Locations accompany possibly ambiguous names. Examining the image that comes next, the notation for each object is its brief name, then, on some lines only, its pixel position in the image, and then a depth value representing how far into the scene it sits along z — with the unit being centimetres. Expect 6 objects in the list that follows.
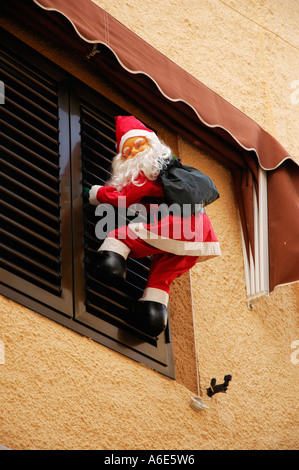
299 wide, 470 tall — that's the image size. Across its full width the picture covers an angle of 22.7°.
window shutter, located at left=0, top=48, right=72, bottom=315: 352
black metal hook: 381
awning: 411
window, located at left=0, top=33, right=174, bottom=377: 356
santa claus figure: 369
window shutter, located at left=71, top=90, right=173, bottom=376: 370
